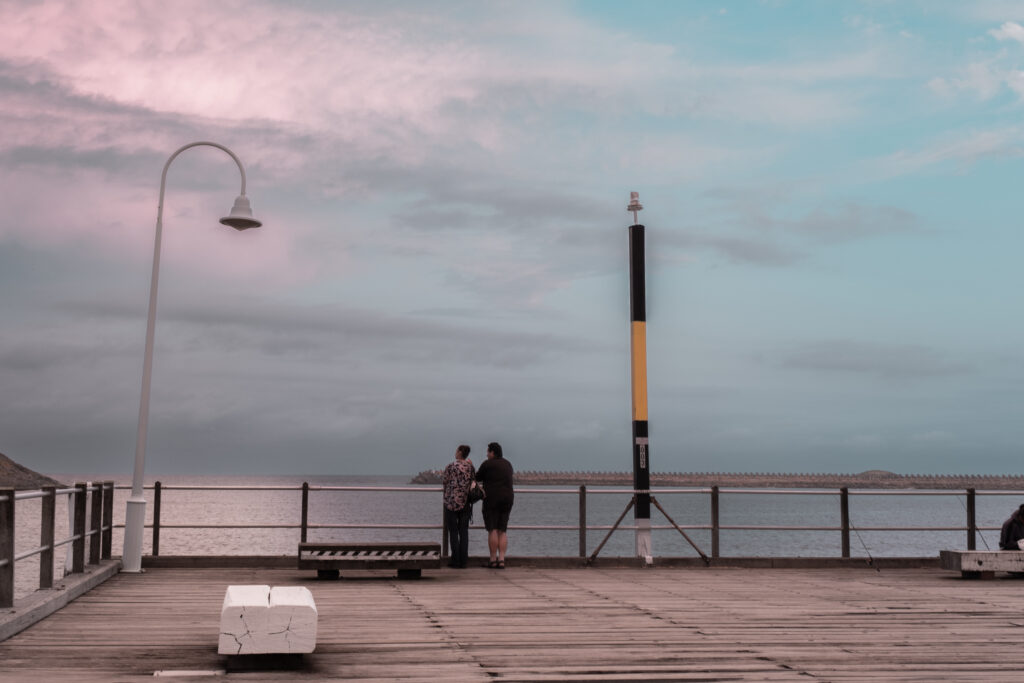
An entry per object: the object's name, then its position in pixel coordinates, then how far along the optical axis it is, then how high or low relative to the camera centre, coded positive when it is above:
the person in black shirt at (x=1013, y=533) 16.45 -0.88
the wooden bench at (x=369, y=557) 14.41 -1.14
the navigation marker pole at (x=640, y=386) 17.75 +1.31
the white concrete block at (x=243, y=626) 7.52 -1.05
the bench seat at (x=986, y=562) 15.24 -1.20
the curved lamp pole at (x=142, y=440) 15.30 +0.35
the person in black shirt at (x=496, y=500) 16.75 -0.47
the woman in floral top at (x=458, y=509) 16.69 -0.60
